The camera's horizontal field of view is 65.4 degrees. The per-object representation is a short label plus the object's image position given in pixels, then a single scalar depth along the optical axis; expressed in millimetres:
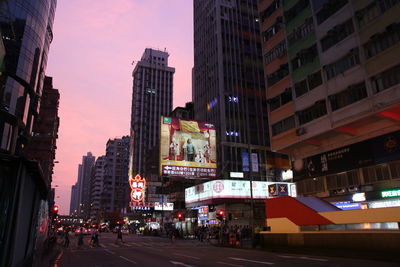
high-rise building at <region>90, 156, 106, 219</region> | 190375
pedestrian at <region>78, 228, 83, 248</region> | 30103
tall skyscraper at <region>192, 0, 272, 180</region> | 61125
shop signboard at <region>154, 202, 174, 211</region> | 71250
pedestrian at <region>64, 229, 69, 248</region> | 31712
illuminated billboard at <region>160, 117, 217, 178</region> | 36594
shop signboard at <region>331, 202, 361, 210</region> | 26678
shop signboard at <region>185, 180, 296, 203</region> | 51938
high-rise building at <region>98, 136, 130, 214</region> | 168500
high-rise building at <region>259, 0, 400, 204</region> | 24312
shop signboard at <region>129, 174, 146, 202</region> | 55625
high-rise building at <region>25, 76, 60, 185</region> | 90625
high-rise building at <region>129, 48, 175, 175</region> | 136375
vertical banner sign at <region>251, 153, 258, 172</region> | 46188
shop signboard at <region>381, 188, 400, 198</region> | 23302
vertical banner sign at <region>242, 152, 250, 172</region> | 49000
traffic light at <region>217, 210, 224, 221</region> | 32553
